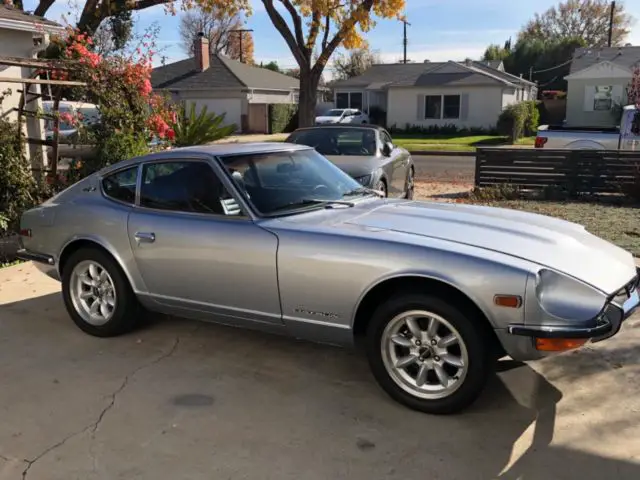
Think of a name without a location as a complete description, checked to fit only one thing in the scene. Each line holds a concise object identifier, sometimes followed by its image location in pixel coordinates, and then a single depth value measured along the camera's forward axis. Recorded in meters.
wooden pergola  7.95
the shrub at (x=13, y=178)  7.57
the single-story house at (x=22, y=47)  9.67
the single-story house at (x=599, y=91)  32.97
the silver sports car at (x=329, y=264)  3.33
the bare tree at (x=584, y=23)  70.12
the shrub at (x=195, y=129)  11.32
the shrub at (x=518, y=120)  30.80
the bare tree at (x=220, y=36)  72.75
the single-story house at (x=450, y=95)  34.22
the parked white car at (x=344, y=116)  33.59
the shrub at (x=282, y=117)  36.22
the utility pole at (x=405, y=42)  62.62
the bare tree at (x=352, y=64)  63.88
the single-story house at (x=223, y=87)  36.41
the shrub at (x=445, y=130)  34.06
